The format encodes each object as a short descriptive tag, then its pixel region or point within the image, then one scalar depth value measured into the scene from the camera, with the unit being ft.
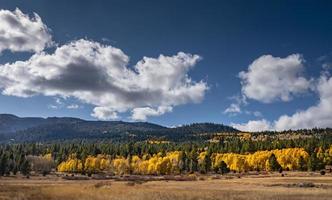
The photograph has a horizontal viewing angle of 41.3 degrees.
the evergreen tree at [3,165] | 526.21
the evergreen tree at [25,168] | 573.57
